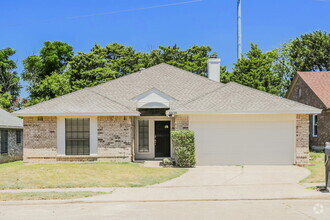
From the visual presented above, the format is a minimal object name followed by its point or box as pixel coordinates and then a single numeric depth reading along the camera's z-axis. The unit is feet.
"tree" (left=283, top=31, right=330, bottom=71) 141.79
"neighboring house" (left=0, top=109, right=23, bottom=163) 80.94
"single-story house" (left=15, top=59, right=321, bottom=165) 61.62
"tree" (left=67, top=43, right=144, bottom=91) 130.41
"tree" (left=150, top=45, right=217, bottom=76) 134.10
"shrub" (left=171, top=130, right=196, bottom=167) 58.59
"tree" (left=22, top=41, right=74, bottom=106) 152.35
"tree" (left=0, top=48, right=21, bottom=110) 153.17
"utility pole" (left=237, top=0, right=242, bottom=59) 145.79
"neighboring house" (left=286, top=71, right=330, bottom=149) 88.84
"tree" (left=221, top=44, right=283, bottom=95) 124.47
